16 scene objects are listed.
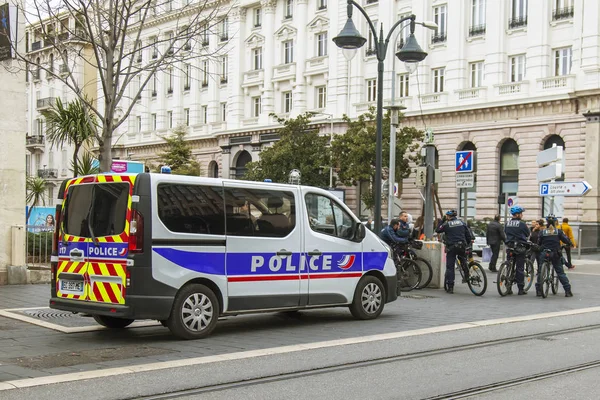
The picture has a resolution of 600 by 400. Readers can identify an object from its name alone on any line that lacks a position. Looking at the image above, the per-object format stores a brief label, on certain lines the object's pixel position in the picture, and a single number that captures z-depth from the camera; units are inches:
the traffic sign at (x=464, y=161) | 838.6
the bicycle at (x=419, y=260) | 679.7
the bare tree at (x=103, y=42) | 577.9
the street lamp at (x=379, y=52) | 702.5
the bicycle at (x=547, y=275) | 627.2
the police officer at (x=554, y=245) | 623.5
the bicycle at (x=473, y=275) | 635.5
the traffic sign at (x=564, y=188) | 1071.6
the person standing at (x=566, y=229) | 1074.7
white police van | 369.4
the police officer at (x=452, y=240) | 637.9
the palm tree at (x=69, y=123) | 838.5
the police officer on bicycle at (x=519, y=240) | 629.0
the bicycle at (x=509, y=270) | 630.5
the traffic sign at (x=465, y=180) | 841.5
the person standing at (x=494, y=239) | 920.7
